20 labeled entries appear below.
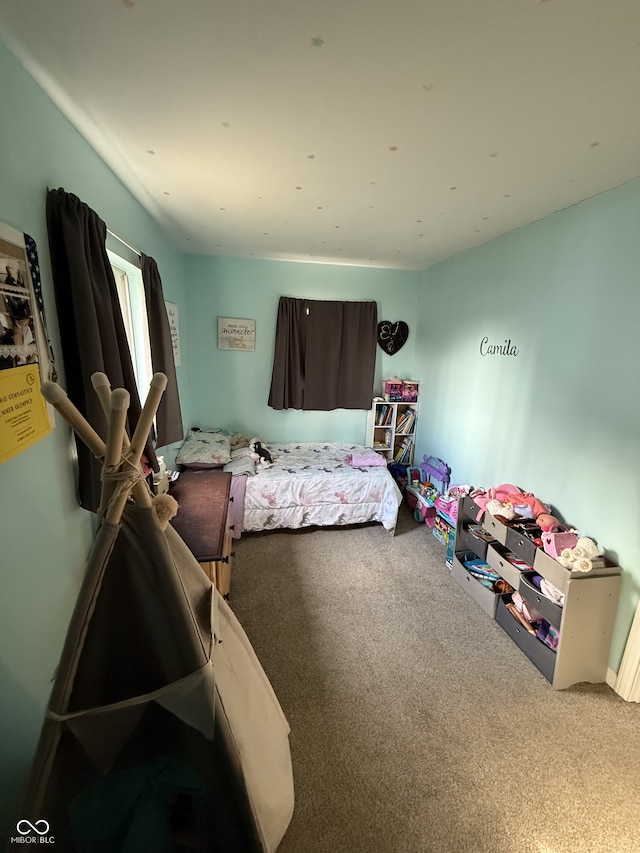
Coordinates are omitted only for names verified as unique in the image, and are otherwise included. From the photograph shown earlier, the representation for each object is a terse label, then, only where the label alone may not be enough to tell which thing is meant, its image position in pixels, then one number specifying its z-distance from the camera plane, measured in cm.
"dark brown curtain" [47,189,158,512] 111
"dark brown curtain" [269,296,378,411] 356
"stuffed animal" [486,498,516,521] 210
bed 287
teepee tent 69
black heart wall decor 377
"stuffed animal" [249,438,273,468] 315
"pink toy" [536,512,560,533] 189
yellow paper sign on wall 88
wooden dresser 167
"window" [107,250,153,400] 203
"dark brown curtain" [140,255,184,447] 212
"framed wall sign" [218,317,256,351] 349
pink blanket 327
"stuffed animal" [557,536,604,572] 162
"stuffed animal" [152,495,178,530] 87
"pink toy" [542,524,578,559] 176
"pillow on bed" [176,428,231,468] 280
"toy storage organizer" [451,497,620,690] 163
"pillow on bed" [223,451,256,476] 288
